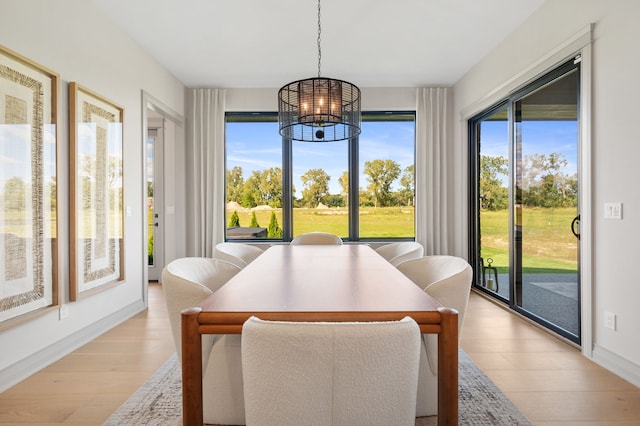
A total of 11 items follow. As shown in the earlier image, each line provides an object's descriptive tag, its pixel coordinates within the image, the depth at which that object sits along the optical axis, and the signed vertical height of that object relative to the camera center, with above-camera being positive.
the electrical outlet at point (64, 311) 2.62 -0.74
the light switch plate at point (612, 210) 2.27 -0.01
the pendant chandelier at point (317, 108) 2.53 +0.75
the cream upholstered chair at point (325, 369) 0.88 -0.40
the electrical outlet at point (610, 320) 2.34 -0.74
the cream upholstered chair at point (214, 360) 1.56 -0.67
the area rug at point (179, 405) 1.77 -1.05
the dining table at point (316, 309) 1.13 -0.34
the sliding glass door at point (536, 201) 2.86 +0.08
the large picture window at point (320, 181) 5.21 +0.44
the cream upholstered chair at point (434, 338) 1.67 -0.60
